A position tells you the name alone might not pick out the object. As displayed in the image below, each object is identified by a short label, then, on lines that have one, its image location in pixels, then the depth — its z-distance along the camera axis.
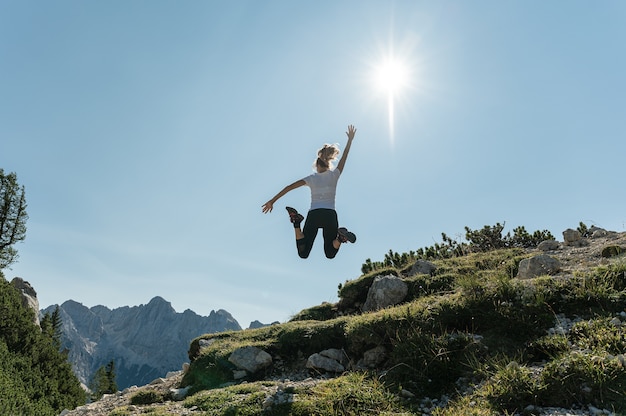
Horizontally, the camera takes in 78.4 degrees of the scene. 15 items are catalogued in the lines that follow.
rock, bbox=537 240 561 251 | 15.22
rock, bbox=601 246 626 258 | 11.04
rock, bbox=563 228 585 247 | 15.62
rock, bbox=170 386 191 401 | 9.65
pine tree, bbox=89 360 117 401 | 57.25
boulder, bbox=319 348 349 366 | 9.74
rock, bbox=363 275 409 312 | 12.75
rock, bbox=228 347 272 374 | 10.51
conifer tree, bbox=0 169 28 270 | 43.34
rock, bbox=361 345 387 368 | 8.73
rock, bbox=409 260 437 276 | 14.47
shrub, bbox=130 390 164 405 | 9.70
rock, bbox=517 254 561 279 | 10.53
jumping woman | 9.87
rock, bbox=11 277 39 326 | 42.95
